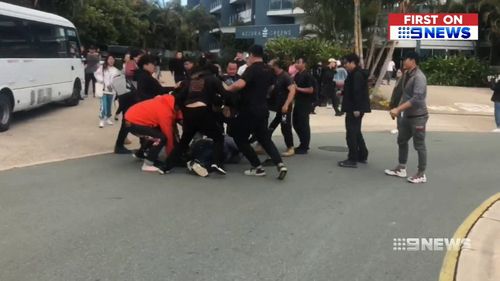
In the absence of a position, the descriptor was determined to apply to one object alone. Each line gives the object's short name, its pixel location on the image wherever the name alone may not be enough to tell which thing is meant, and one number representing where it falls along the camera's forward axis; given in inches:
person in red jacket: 323.0
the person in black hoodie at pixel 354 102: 352.2
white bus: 454.3
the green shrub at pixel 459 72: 1357.0
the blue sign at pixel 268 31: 967.6
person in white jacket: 485.7
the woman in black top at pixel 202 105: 309.4
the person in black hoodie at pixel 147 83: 350.6
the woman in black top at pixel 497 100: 590.9
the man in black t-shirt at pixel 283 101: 378.6
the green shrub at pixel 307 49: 924.6
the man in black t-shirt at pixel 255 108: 310.3
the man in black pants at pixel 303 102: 405.4
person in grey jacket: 313.1
